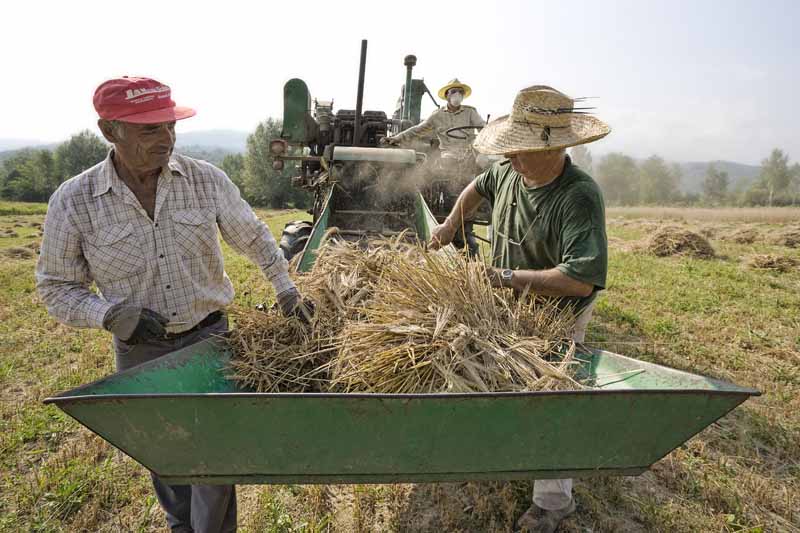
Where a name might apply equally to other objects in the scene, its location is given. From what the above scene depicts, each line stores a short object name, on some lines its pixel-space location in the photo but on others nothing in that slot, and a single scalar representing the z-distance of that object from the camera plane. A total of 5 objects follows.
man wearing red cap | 1.93
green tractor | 5.78
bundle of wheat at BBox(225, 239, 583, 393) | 1.81
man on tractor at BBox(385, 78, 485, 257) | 6.52
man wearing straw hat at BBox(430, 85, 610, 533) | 2.20
